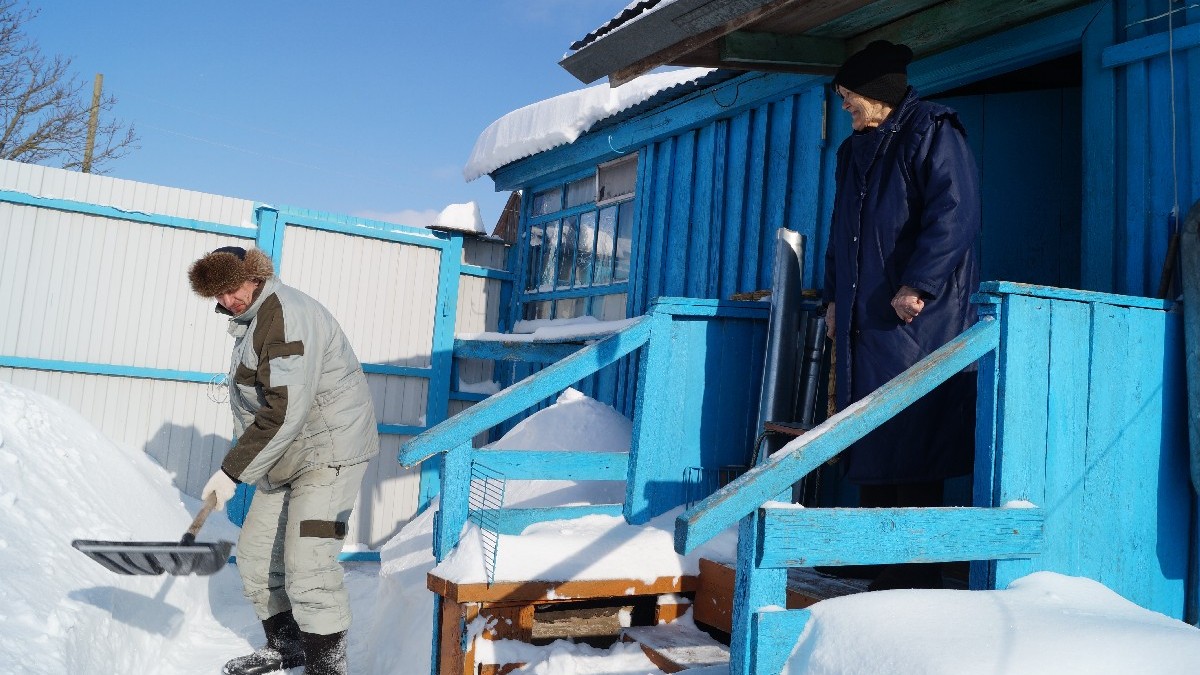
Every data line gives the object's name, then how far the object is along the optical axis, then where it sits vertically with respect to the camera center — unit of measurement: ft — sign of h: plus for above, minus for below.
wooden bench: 10.94 -2.47
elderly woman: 9.93 +1.96
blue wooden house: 7.93 +1.88
